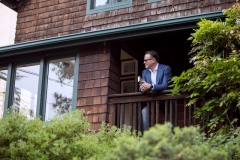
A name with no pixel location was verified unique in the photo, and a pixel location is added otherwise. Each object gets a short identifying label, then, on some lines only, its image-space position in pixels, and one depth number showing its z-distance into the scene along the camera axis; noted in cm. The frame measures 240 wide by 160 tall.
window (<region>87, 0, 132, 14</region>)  1048
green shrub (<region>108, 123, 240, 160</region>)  400
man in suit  793
